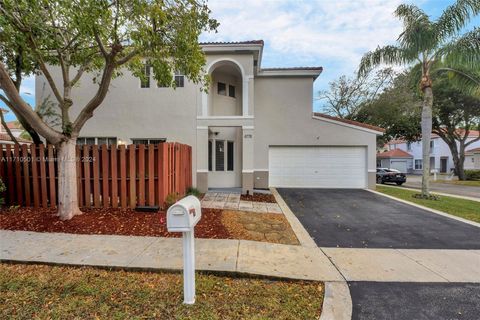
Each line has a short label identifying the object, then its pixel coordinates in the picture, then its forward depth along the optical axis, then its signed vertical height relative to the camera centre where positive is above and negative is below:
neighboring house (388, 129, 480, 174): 39.59 -0.59
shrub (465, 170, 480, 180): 27.55 -2.45
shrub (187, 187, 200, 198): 10.49 -1.58
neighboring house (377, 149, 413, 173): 42.56 -1.30
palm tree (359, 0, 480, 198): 10.36 +4.46
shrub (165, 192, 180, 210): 7.62 -1.37
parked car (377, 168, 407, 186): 21.61 -2.03
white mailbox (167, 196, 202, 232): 2.96 -0.74
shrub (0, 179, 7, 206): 6.84 -0.92
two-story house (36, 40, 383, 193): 11.48 +1.35
